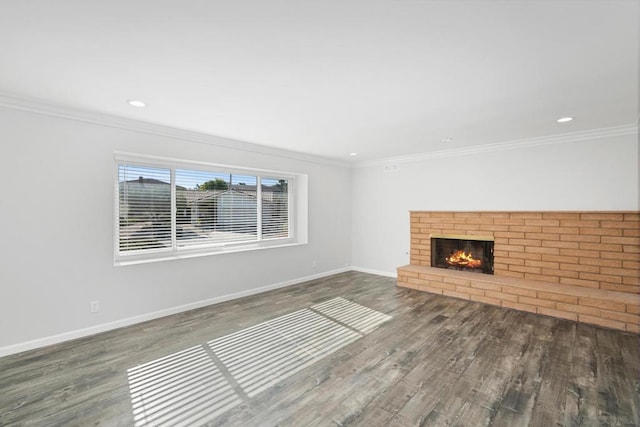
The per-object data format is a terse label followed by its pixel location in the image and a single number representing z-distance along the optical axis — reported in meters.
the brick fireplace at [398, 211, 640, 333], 3.54
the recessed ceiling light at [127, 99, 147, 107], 2.80
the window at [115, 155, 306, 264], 3.57
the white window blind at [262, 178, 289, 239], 5.18
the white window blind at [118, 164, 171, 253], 3.51
